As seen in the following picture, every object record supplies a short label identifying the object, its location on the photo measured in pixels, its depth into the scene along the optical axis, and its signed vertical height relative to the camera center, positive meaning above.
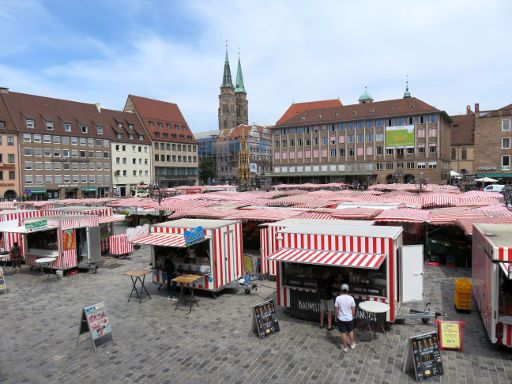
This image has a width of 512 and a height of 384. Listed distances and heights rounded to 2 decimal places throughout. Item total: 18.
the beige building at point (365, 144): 75.00 +5.48
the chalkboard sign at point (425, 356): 7.39 -3.34
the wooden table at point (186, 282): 11.66 -3.17
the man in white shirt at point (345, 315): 8.61 -2.96
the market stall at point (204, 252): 12.61 -2.43
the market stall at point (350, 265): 9.48 -2.27
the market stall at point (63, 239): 15.98 -2.46
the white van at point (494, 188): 47.28 -2.19
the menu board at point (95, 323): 9.15 -3.23
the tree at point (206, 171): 107.81 +1.17
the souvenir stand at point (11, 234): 18.88 -2.45
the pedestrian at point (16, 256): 16.91 -3.09
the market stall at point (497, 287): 7.71 -2.31
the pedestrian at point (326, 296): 9.82 -2.97
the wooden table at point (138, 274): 12.18 -2.86
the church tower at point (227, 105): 134.00 +22.73
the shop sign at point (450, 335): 8.49 -3.38
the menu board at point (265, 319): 9.45 -3.35
